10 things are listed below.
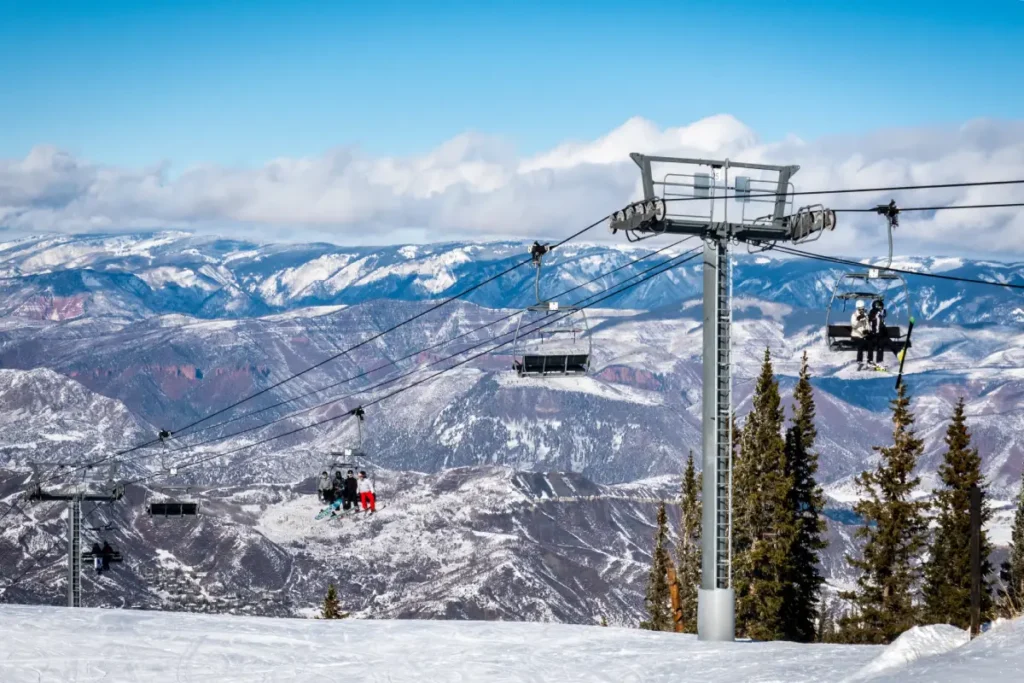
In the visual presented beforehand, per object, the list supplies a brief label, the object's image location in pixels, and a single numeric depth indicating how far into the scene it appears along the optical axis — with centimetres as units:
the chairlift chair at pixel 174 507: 8344
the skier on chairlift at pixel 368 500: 5572
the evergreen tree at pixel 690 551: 9762
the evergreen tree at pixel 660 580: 11794
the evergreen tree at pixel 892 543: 7956
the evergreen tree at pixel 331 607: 14088
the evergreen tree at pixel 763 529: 7731
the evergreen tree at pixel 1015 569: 3434
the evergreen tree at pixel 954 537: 8081
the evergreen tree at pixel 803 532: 7925
